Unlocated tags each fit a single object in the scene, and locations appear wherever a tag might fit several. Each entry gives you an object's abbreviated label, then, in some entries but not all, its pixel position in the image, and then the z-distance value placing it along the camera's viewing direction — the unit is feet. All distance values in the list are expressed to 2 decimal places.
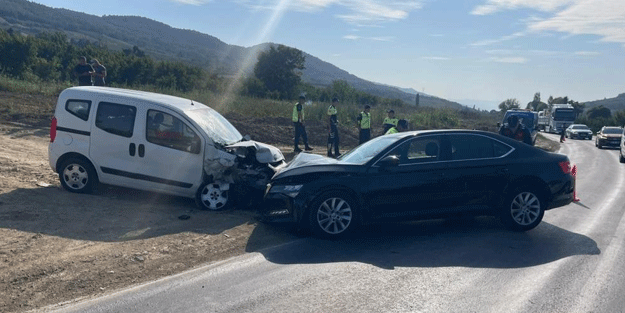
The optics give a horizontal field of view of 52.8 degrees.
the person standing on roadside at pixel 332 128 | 64.40
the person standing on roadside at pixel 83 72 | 56.54
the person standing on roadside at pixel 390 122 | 56.82
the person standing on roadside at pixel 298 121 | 64.52
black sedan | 28.96
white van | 34.50
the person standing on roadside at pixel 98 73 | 58.85
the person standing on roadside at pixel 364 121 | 63.00
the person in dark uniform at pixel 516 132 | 47.12
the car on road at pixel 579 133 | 173.68
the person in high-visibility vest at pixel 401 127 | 49.29
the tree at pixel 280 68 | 245.86
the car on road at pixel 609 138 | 124.47
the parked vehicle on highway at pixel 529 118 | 100.53
